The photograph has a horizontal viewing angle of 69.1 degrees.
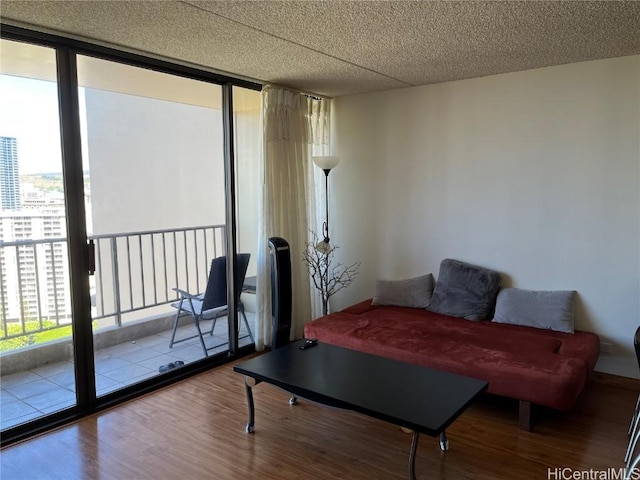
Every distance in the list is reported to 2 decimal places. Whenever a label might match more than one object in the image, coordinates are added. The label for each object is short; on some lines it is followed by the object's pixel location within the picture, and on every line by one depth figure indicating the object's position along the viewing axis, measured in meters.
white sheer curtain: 3.96
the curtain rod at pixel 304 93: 3.98
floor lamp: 4.03
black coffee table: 2.10
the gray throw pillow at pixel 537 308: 3.37
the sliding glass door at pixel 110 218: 2.86
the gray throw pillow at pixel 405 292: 4.05
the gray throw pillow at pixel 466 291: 3.68
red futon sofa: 2.66
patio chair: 4.00
